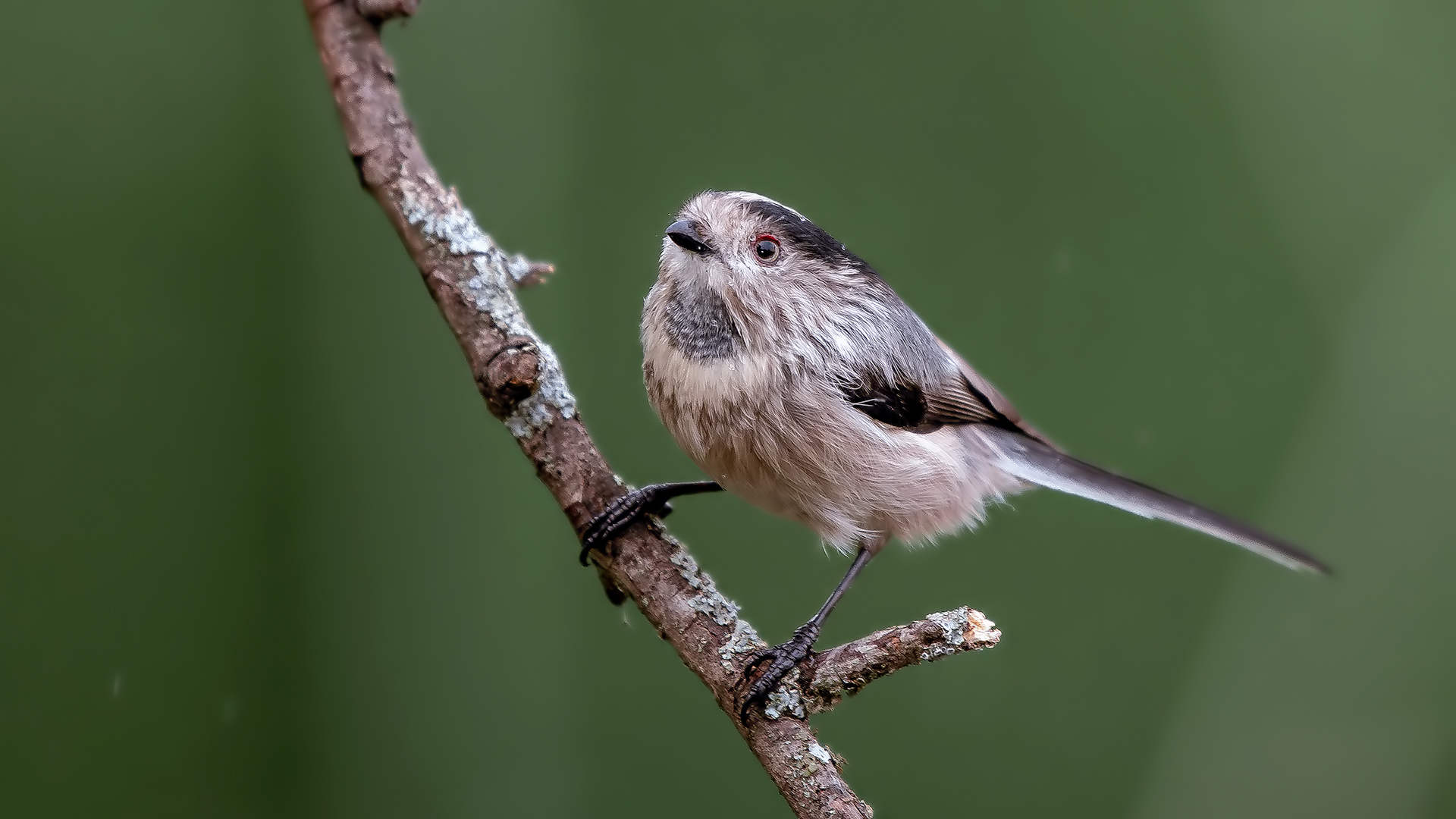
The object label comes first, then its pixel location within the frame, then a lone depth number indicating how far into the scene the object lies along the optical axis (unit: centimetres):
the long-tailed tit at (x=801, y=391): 331
